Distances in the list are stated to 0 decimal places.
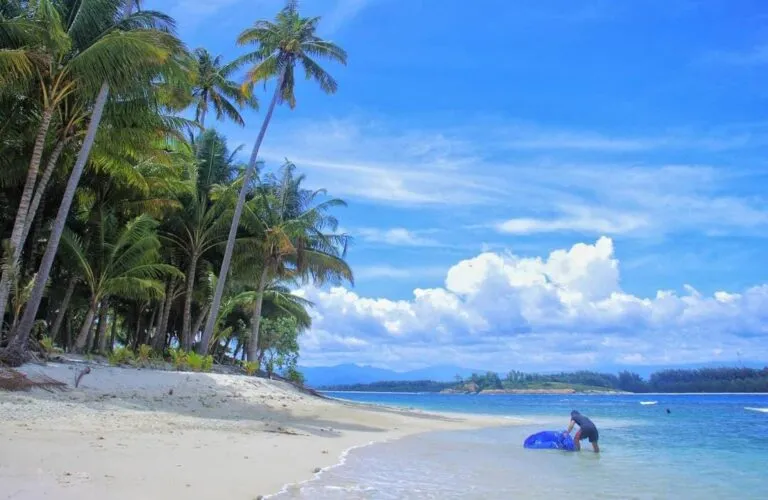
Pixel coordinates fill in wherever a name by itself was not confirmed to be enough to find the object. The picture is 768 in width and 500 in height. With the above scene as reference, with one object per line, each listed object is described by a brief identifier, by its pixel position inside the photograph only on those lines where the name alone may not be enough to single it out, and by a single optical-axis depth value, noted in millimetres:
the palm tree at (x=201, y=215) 24234
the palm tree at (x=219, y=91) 27734
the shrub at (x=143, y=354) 18319
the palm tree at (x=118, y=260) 18703
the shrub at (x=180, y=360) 18752
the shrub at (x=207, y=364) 19469
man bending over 13016
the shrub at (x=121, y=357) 16812
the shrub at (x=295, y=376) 27891
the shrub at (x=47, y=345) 14453
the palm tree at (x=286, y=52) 24156
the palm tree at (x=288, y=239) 25391
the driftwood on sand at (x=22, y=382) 11008
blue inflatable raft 13055
